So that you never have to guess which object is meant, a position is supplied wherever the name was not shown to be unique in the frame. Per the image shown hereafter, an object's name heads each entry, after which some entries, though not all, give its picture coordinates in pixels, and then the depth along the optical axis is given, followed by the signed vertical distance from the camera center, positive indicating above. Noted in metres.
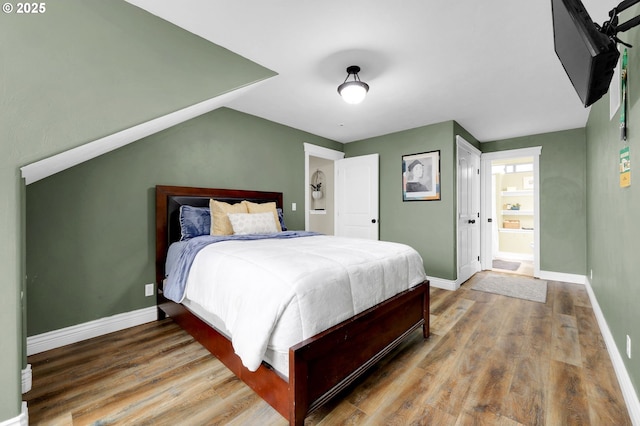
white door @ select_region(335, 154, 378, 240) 4.69 +0.25
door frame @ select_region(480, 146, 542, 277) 4.58 +0.16
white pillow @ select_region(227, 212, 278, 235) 2.92 -0.12
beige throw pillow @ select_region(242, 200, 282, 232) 3.26 +0.04
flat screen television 1.08 +0.66
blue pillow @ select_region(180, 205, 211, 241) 2.78 -0.10
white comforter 1.44 -0.44
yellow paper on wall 1.59 +0.24
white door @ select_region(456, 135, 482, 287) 3.98 +0.28
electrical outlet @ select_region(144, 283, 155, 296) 2.80 -0.77
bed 1.39 -0.86
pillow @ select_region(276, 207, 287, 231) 3.59 -0.09
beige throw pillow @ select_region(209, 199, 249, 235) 2.87 -0.06
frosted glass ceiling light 2.45 +1.08
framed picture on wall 4.05 +0.51
